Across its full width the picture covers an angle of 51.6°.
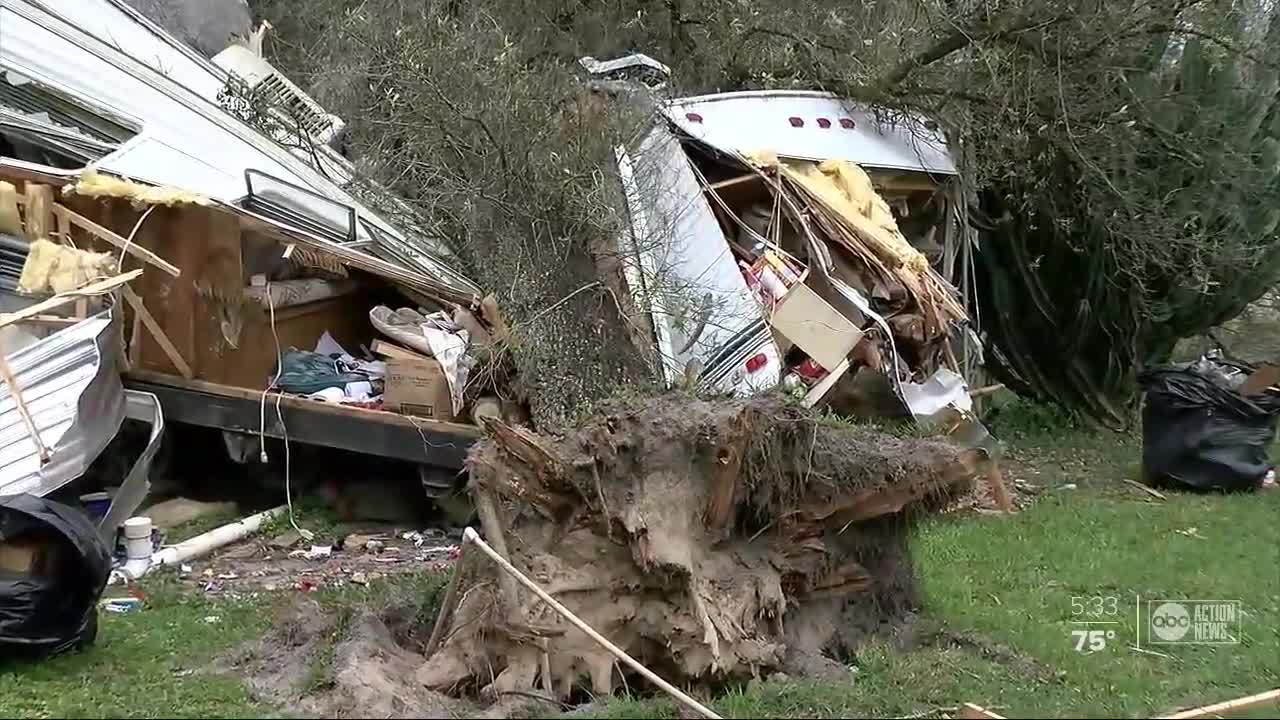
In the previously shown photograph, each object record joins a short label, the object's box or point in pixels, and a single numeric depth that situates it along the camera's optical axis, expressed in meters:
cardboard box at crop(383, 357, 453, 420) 7.75
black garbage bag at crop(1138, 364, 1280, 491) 8.99
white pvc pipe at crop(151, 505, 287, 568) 7.11
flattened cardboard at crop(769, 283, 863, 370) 8.48
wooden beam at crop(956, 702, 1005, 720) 4.31
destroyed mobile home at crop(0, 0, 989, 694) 5.04
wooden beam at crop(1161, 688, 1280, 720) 4.55
